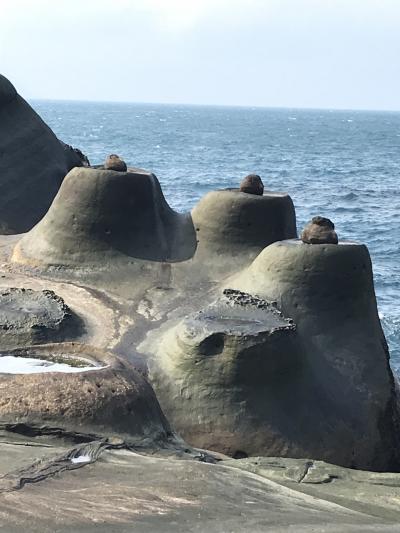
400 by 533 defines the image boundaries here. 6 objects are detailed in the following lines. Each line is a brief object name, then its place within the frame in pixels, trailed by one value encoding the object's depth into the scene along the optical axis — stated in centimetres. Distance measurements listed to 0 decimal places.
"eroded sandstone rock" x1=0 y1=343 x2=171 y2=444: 1334
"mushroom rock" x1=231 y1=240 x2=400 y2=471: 1789
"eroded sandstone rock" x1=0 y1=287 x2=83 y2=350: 1715
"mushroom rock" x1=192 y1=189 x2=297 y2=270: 2121
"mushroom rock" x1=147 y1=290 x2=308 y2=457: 1662
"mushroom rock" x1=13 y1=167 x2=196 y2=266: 2124
